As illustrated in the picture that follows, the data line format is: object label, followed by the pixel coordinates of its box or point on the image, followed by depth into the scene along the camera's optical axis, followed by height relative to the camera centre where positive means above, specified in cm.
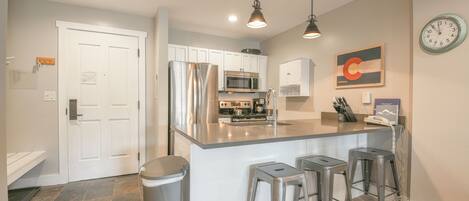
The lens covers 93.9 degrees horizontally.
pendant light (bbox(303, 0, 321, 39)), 235 +74
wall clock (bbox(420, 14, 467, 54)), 182 +58
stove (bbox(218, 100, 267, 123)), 388 -26
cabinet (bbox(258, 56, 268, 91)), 445 +53
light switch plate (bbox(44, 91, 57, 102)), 292 +3
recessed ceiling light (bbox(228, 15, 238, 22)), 335 +126
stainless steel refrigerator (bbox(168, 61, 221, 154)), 325 +7
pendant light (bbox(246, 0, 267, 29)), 203 +76
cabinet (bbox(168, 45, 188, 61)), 359 +77
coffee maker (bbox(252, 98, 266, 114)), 447 -14
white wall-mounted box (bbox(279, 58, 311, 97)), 335 +34
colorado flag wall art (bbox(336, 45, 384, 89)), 250 +38
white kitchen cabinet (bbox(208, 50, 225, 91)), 400 +66
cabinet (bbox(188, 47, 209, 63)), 376 +77
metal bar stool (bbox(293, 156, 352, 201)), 172 -57
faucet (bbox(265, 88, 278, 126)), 213 -5
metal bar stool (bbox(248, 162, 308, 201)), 145 -54
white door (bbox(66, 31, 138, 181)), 308 -7
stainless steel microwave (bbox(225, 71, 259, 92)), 404 +33
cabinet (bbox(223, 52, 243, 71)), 410 +71
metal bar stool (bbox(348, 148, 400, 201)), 204 -61
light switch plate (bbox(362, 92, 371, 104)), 258 +2
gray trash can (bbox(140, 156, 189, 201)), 152 -59
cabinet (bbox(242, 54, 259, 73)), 429 +71
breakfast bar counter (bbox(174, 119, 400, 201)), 153 -43
